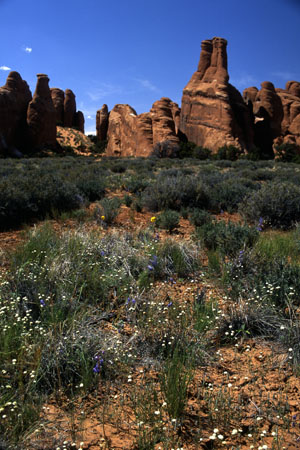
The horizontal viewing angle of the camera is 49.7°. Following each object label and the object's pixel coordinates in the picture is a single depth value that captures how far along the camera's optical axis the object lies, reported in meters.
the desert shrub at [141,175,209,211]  7.32
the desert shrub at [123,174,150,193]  9.44
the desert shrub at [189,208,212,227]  6.19
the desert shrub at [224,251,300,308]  3.21
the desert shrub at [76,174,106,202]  8.41
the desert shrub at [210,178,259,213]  7.72
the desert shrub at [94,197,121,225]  6.23
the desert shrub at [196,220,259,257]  4.41
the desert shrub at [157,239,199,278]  4.07
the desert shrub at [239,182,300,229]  6.38
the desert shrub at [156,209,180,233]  5.84
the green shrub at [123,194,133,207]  7.71
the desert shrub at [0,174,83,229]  6.08
